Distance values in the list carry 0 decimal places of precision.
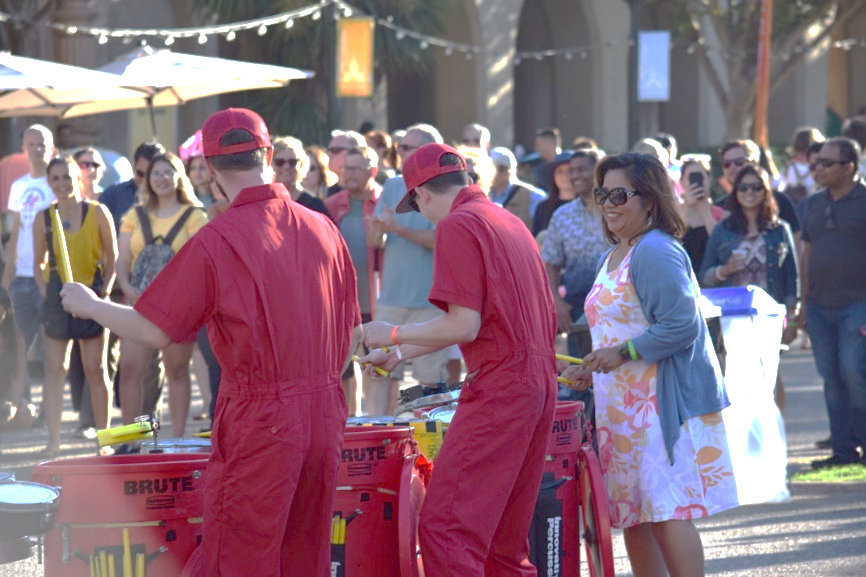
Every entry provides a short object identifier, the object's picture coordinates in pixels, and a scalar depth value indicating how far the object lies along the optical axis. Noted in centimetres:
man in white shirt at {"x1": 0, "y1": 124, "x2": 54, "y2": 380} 2109
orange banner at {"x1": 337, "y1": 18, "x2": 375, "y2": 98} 3700
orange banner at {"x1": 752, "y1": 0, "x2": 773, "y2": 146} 4184
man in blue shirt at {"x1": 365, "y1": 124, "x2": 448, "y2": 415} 1781
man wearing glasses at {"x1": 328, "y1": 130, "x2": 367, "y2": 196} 1994
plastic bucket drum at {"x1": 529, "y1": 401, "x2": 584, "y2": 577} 1057
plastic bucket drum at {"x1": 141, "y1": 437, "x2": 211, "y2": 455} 980
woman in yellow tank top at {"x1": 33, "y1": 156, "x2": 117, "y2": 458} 1881
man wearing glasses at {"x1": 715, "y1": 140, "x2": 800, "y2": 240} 1970
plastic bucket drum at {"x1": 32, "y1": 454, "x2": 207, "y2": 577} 891
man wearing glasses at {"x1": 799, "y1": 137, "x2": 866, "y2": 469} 1764
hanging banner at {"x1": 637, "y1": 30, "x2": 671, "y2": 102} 4153
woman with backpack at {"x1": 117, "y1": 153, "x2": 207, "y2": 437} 1787
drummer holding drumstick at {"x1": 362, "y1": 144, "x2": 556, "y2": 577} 937
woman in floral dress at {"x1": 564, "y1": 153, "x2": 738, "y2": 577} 1032
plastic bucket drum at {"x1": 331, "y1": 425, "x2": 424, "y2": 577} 980
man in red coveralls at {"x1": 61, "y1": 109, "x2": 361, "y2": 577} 835
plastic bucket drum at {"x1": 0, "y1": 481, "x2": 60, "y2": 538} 775
